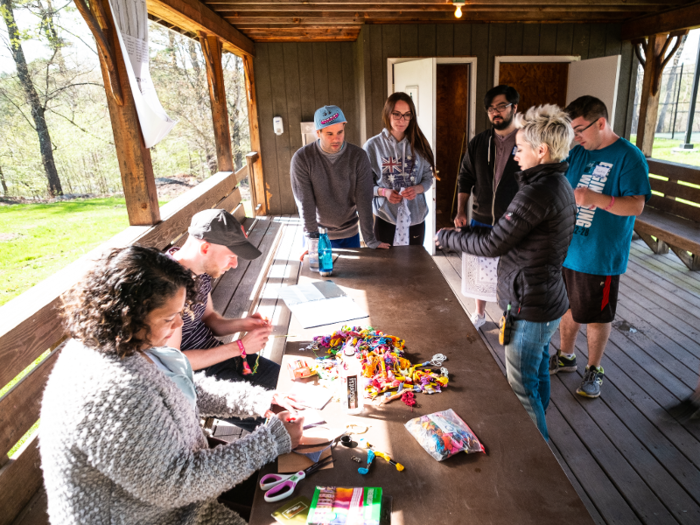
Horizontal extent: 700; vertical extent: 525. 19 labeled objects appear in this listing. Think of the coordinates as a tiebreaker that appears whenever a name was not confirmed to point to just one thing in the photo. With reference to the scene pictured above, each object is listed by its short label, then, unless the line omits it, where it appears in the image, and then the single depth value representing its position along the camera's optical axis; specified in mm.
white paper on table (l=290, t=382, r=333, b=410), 1380
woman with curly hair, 906
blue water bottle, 2346
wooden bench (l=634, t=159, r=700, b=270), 4234
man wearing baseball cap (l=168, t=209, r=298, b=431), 1680
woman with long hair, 3164
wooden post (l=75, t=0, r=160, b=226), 2342
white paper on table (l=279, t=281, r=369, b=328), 1881
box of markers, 975
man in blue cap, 2764
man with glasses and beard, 2896
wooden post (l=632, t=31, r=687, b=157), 5211
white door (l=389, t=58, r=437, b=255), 4598
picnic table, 994
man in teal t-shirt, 2305
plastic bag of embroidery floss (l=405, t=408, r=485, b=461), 1147
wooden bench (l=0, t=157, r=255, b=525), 1574
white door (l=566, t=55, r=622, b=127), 4812
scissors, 1053
